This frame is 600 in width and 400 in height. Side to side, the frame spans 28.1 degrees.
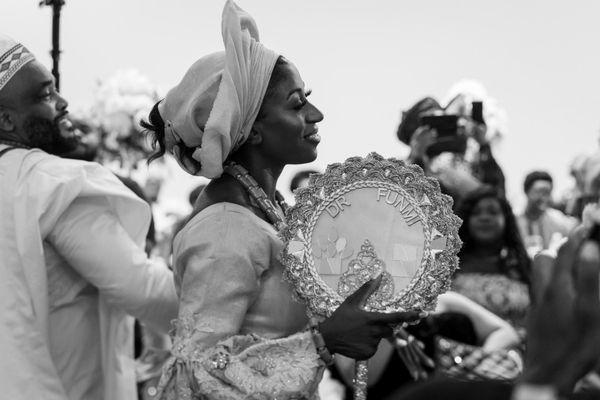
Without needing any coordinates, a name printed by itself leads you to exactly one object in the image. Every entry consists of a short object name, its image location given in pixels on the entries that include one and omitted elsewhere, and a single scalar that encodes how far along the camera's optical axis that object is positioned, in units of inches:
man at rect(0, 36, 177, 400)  133.9
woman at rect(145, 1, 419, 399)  104.4
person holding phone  229.8
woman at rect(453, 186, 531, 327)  209.9
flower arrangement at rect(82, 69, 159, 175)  248.8
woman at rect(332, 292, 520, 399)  152.2
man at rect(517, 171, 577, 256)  306.8
